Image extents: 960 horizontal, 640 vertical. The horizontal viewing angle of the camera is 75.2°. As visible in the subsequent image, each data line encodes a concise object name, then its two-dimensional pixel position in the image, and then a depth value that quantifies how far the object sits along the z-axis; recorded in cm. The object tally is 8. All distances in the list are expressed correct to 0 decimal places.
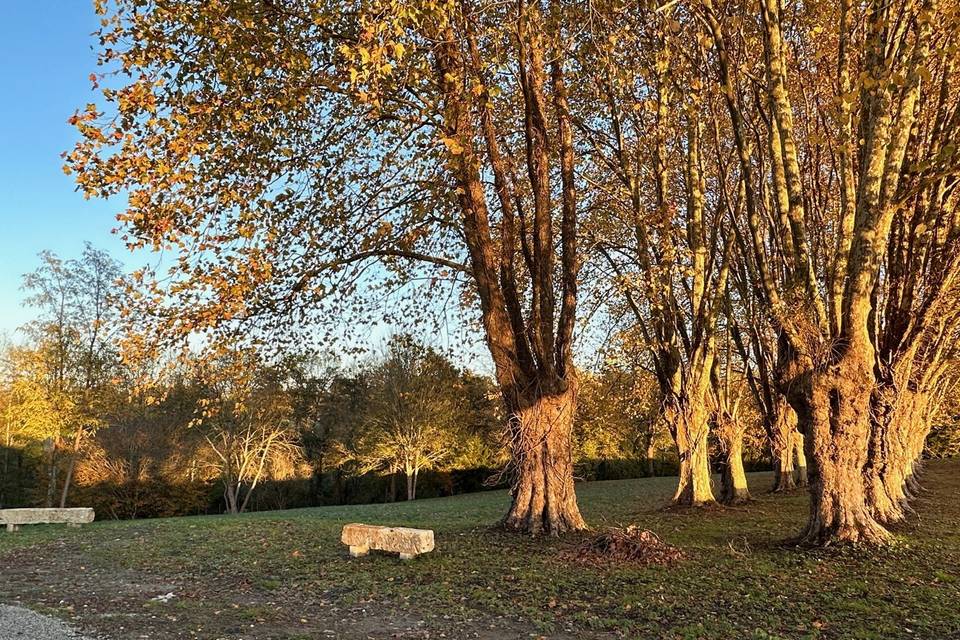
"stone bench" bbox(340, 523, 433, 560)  829
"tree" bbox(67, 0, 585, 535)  739
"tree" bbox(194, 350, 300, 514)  3195
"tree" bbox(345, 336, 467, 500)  3388
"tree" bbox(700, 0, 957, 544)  794
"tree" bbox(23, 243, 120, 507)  2420
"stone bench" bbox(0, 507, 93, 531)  1390
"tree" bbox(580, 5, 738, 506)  1092
